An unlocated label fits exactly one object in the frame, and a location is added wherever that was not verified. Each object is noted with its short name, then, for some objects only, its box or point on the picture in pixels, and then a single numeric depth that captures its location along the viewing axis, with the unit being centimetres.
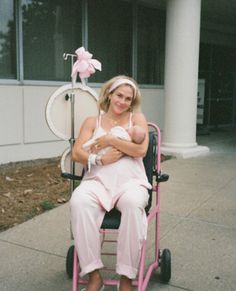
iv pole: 313
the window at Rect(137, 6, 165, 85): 979
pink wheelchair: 260
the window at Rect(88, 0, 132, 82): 850
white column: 818
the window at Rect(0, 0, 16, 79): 696
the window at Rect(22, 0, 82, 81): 735
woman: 255
